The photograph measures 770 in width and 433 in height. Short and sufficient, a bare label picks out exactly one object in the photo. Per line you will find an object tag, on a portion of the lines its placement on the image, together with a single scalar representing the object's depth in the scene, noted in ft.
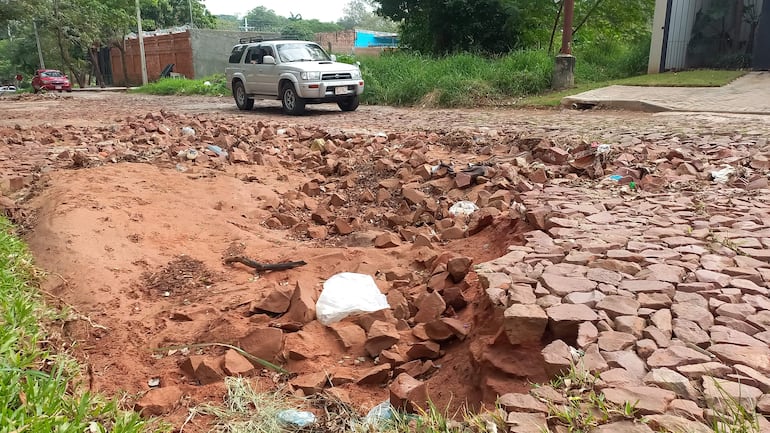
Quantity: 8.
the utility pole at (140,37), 97.73
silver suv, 41.60
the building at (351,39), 139.64
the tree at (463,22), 60.29
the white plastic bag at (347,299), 11.22
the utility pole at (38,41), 129.59
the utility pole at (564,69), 46.21
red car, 103.81
